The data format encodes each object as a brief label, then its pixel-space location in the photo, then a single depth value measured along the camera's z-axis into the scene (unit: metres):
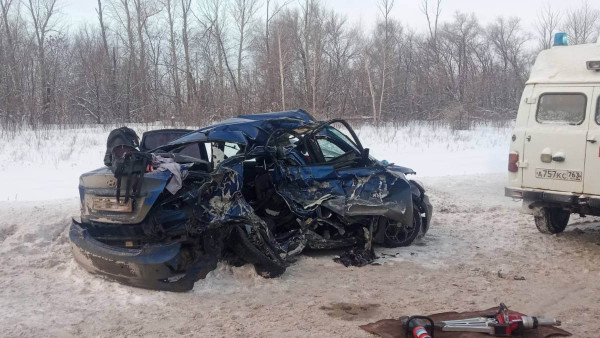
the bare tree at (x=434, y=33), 39.33
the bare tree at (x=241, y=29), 30.34
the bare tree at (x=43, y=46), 26.73
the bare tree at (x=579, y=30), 39.66
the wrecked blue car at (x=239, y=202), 4.61
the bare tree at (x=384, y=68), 32.12
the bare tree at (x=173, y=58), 28.43
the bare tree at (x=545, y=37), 40.88
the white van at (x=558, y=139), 6.29
